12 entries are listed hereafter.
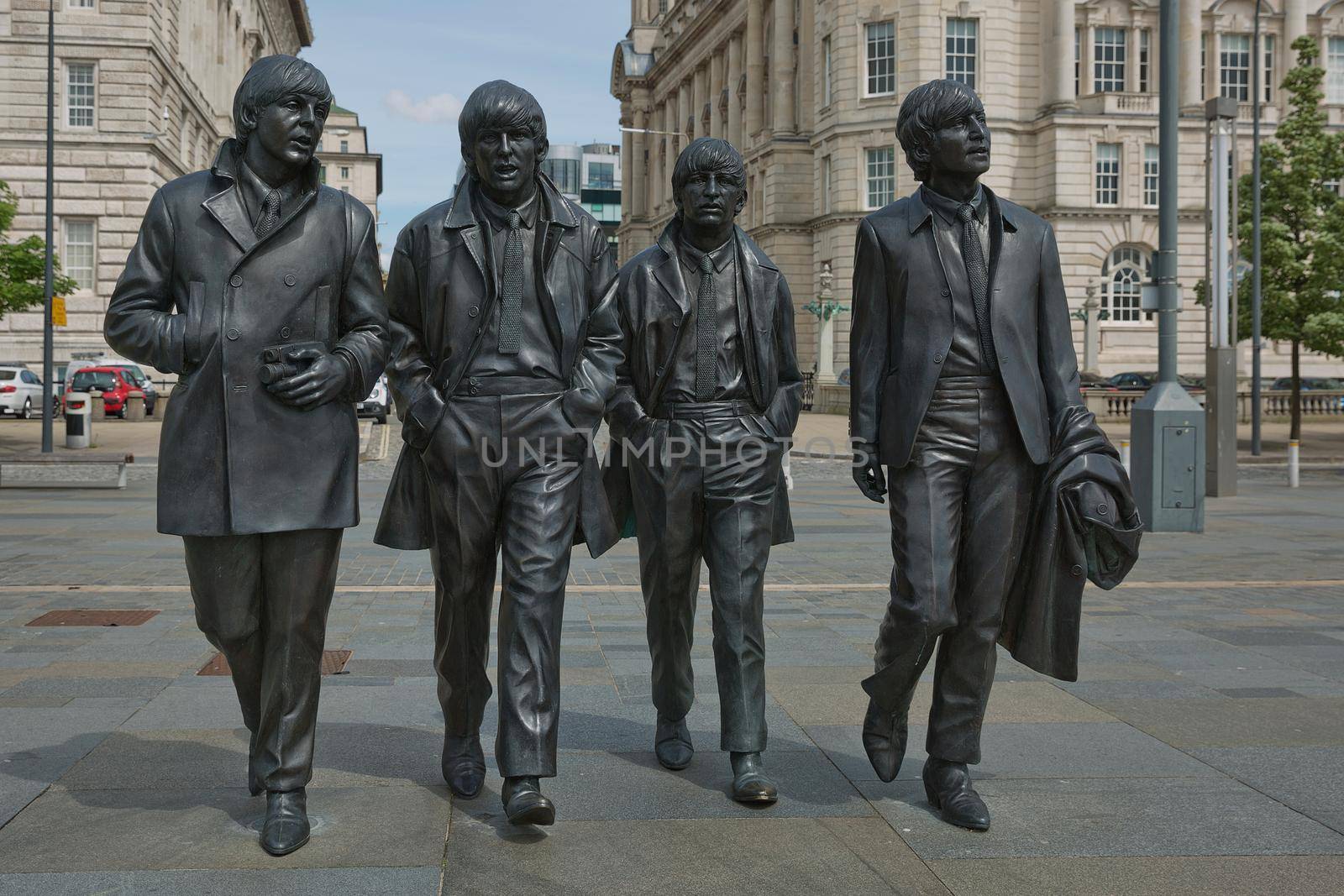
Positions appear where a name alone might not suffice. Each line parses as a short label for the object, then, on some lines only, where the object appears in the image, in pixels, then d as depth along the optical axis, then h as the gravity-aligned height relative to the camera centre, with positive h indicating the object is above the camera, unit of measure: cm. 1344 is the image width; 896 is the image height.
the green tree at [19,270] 2216 +301
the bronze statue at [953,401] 449 +21
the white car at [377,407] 3903 +150
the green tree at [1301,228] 2780 +503
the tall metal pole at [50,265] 2181 +315
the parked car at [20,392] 3578 +165
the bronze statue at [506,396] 436 +21
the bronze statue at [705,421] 486 +15
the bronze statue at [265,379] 411 +24
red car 3728 +193
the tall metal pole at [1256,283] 2722 +367
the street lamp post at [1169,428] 1388 +40
